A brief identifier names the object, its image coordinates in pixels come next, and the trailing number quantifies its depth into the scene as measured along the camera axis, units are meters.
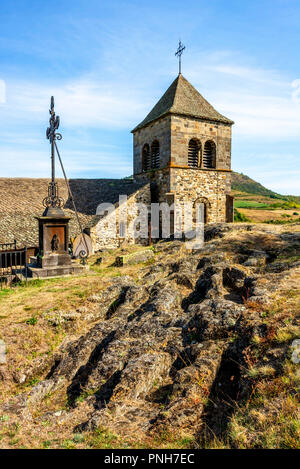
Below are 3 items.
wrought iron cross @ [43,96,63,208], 12.12
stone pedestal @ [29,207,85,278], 11.77
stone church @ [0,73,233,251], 17.84
